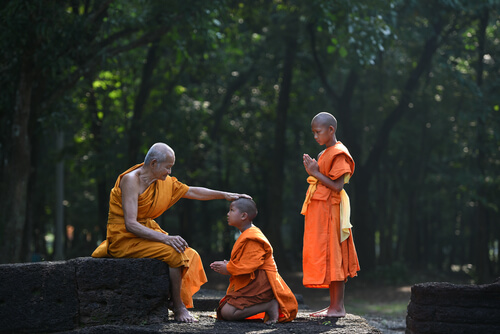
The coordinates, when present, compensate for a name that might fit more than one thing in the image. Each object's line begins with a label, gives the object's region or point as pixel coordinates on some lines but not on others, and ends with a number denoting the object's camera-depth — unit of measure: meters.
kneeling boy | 5.64
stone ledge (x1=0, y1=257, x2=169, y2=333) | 5.36
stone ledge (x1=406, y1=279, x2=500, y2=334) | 4.63
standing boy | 5.88
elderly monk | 5.46
